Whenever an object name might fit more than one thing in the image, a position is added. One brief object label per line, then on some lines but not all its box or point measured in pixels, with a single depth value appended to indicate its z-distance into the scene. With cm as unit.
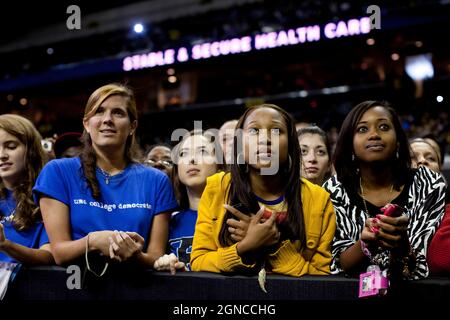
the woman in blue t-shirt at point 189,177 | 246
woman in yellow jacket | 181
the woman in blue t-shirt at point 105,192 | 198
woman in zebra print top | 187
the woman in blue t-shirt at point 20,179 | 232
